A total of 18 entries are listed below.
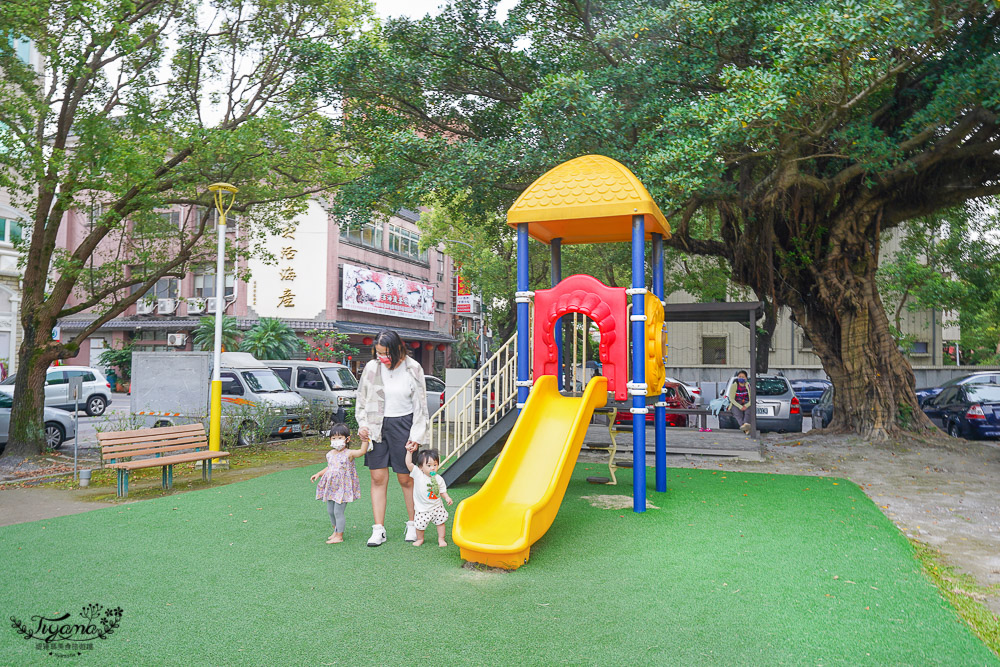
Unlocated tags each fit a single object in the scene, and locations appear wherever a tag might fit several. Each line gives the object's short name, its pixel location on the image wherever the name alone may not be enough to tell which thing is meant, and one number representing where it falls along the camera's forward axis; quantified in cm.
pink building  2970
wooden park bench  848
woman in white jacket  594
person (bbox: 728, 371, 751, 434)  1460
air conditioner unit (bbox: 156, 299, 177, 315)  3158
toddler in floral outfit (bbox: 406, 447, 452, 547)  583
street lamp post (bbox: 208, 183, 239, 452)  1041
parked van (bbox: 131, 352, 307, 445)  1196
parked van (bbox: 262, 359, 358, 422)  1656
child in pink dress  600
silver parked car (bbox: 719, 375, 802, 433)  1603
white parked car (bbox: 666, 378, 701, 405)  2094
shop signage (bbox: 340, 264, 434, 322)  3091
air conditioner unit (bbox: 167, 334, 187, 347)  3052
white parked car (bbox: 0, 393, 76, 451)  1306
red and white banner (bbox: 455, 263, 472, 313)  3322
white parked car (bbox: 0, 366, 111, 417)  1990
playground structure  646
